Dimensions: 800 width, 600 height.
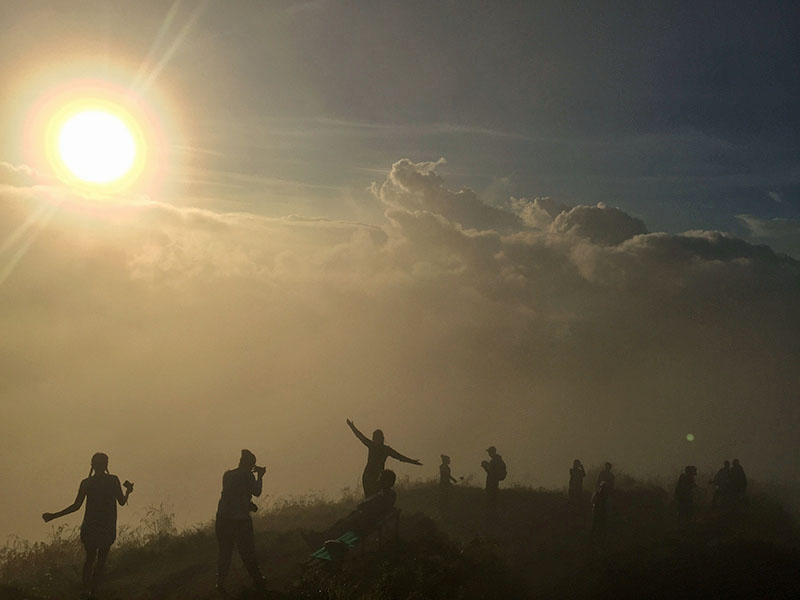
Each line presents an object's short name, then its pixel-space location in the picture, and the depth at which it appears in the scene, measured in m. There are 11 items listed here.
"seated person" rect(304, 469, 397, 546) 11.07
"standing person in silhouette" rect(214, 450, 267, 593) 10.13
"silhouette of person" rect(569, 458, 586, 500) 23.06
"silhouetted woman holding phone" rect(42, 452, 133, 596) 9.77
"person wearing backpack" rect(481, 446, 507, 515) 20.78
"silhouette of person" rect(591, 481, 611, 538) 18.14
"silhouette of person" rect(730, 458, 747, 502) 22.16
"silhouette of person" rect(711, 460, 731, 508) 22.28
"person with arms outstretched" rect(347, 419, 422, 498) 13.42
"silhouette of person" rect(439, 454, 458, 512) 21.31
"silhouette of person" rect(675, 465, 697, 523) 20.19
